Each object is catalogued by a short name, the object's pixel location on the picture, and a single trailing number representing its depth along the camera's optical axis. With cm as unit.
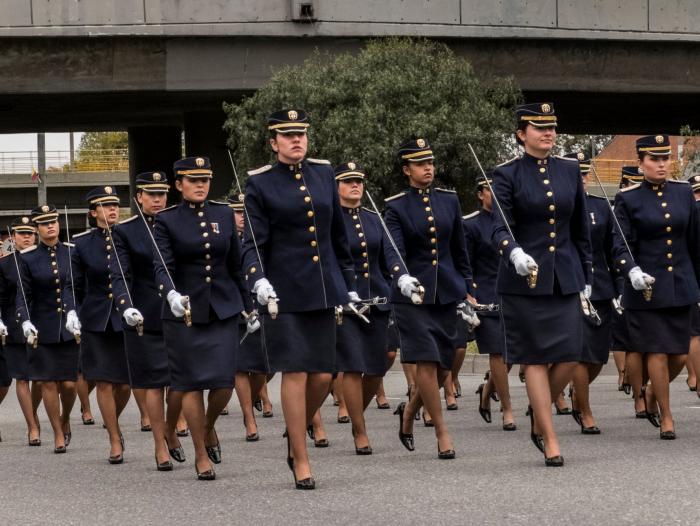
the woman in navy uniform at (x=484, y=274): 1352
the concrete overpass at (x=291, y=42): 3394
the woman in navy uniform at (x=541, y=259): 984
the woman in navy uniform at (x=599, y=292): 1247
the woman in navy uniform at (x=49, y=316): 1315
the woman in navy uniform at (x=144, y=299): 1089
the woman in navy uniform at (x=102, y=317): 1173
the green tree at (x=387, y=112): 3011
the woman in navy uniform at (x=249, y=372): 1299
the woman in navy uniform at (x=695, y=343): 1355
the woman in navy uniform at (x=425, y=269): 1067
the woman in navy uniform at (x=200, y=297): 988
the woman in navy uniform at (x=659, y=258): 1147
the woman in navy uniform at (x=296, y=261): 923
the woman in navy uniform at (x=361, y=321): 1138
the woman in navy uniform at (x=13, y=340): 1406
